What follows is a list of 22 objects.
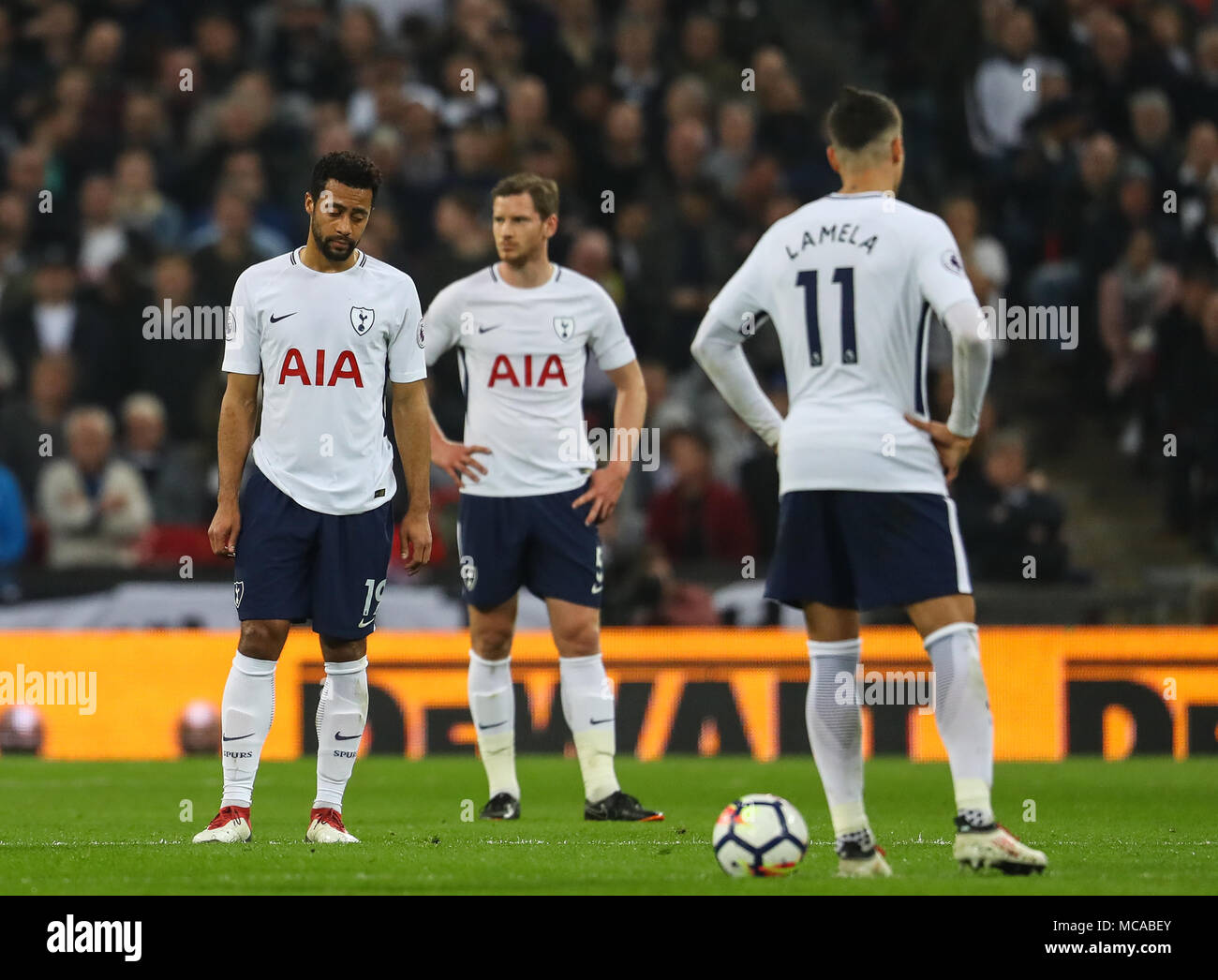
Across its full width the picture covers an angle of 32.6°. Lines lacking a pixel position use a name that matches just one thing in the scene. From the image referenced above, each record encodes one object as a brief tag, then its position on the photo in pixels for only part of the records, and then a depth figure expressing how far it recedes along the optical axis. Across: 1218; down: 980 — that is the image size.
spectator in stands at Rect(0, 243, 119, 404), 14.82
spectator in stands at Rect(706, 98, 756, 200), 16.19
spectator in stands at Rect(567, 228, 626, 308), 14.73
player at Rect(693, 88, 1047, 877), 5.81
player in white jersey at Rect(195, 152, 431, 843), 7.09
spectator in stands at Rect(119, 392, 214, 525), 14.12
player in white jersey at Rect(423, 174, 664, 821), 8.61
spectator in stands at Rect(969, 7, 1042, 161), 16.66
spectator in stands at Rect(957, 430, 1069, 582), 13.71
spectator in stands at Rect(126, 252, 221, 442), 14.62
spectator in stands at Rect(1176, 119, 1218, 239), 15.91
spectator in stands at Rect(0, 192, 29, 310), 15.59
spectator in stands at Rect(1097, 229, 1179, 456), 15.44
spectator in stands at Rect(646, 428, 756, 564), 13.89
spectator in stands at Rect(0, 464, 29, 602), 13.38
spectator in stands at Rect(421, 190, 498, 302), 14.21
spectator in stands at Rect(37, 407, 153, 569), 13.80
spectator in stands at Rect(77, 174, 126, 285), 15.66
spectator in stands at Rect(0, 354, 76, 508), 14.20
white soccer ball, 6.00
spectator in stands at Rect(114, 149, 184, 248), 15.72
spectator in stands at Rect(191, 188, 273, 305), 14.61
